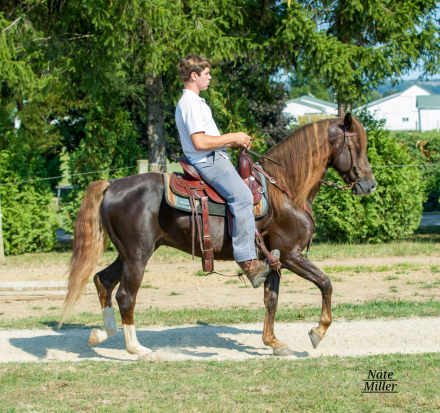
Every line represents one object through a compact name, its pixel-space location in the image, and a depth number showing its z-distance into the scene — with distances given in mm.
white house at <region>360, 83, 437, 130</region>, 100438
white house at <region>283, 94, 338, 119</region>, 88062
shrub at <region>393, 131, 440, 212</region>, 20688
